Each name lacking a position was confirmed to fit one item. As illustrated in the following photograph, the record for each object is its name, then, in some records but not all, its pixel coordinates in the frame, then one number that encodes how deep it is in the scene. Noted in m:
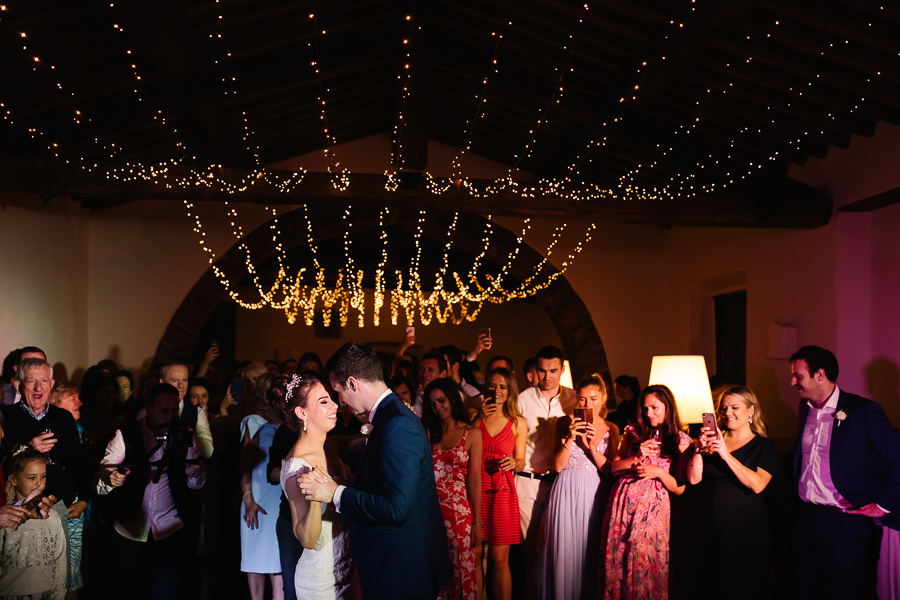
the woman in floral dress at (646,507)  3.70
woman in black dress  3.65
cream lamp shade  4.43
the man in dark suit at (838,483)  3.62
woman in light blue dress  3.90
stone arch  8.32
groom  2.46
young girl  3.38
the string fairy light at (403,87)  5.57
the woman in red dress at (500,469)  4.13
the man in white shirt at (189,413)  4.28
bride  2.59
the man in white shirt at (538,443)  4.40
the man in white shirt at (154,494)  3.80
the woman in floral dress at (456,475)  3.81
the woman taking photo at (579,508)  3.99
